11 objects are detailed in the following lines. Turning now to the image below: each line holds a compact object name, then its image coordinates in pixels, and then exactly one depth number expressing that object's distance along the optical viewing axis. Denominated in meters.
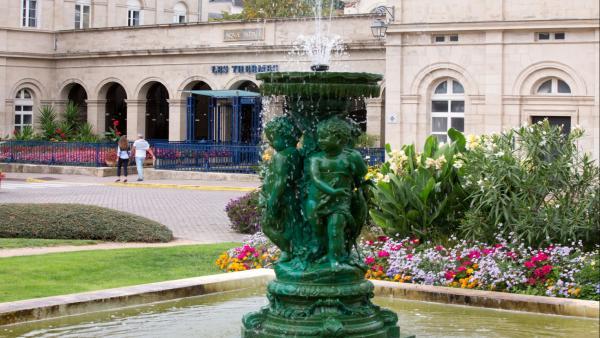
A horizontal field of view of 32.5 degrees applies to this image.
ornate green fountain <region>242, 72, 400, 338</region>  8.08
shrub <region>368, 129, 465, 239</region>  13.09
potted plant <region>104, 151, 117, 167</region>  35.28
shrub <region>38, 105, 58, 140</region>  40.06
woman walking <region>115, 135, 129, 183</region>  31.48
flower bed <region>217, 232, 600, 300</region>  10.69
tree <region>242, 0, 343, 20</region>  58.67
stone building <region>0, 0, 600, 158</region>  27.77
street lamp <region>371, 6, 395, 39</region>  30.06
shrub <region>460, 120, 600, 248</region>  11.98
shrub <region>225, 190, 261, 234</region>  17.95
